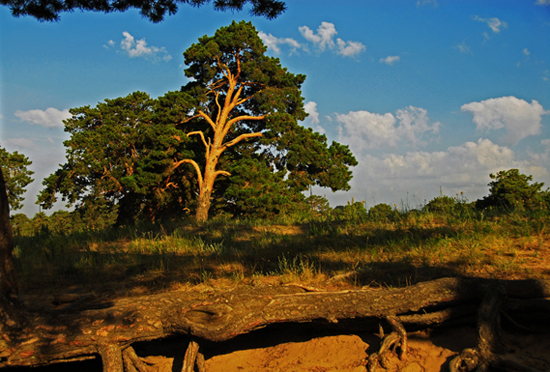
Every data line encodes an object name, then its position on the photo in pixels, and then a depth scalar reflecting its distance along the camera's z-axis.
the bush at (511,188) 30.99
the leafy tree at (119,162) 19.72
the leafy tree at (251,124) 19.53
